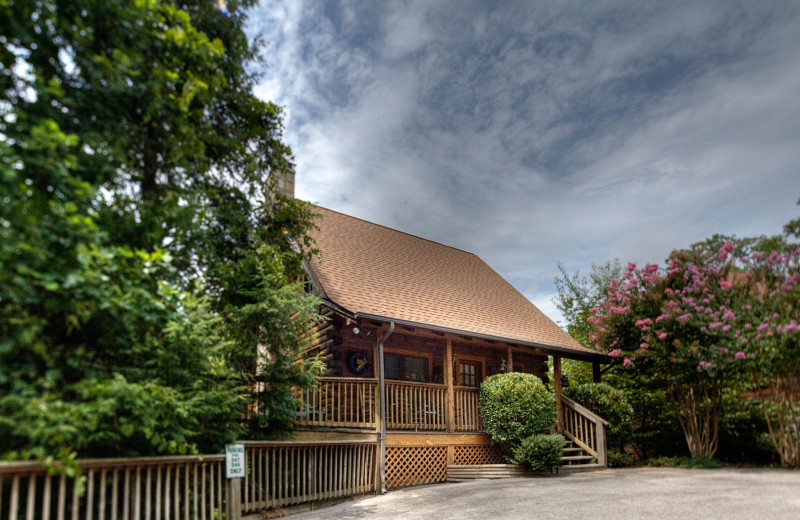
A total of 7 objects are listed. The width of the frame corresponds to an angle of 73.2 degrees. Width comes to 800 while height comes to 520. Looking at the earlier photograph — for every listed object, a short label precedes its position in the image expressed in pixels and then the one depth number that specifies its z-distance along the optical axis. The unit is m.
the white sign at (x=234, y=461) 7.21
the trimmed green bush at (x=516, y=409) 13.05
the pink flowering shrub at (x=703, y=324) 10.95
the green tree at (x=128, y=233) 5.01
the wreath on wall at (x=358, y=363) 13.74
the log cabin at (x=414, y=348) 11.88
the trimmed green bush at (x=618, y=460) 14.66
